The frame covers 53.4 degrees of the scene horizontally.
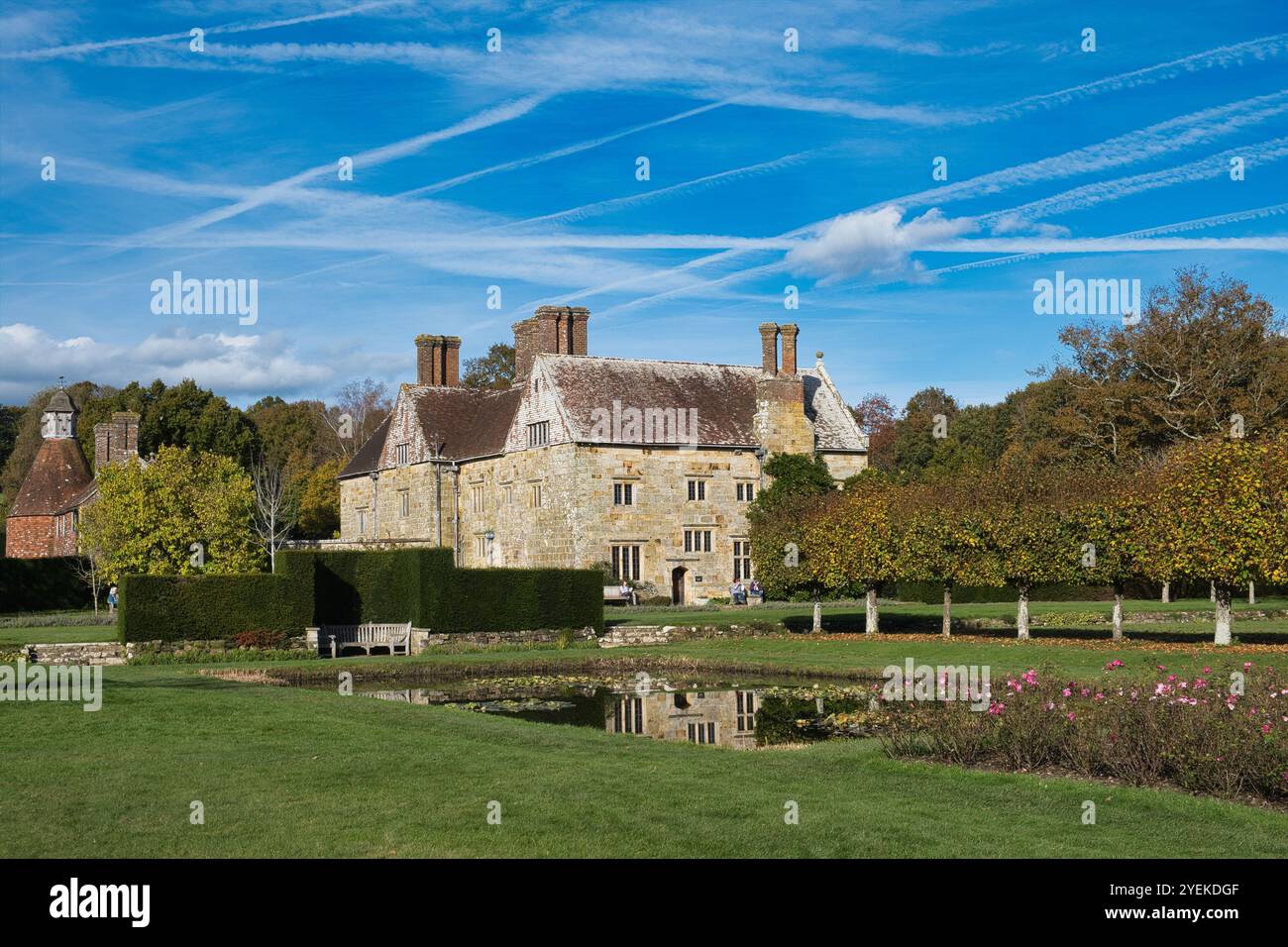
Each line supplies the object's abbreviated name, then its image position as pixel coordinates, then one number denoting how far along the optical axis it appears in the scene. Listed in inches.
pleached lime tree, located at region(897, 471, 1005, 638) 1309.1
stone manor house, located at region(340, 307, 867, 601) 2010.3
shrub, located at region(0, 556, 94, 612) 1966.0
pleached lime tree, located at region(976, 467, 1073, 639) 1261.1
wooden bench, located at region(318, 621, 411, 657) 1339.8
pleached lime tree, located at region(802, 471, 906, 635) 1382.9
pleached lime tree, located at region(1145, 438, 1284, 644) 1097.4
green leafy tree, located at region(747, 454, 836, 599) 1470.0
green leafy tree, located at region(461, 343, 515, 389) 3405.5
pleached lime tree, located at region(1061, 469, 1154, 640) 1218.0
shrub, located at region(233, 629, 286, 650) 1233.4
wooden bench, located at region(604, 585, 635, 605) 1958.7
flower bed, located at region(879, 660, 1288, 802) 463.8
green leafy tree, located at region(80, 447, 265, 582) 1665.8
